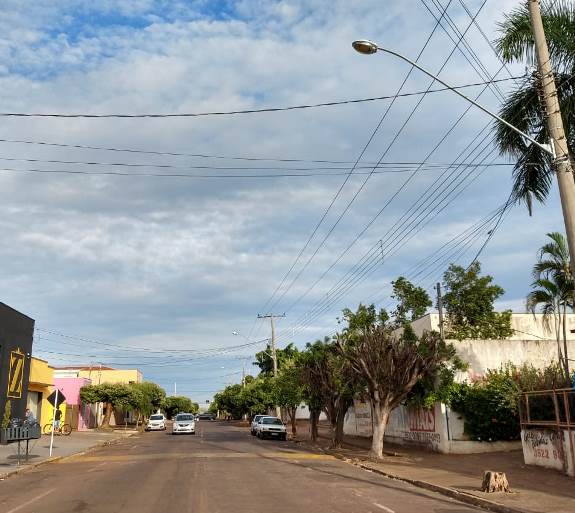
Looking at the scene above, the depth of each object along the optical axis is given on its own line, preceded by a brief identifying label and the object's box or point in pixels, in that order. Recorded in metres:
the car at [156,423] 63.12
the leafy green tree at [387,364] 23.73
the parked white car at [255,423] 44.60
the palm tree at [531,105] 16.38
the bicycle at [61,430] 43.61
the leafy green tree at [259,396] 60.79
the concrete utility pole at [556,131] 11.51
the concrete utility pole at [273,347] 54.13
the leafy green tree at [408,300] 40.94
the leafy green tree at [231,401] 97.53
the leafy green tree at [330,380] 27.70
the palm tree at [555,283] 25.58
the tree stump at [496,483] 13.61
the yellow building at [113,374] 97.75
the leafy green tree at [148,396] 68.50
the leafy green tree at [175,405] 138.25
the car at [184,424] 49.59
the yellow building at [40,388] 38.28
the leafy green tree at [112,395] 56.38
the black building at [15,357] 30.53
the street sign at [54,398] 25.79
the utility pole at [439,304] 27.61
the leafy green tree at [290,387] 36.21
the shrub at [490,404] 23.20
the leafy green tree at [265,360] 79.35
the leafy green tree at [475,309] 36.94
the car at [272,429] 40.28
